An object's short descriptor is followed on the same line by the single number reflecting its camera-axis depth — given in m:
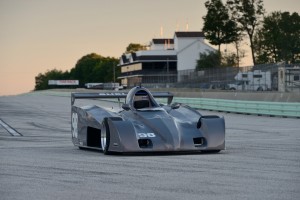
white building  178.00
